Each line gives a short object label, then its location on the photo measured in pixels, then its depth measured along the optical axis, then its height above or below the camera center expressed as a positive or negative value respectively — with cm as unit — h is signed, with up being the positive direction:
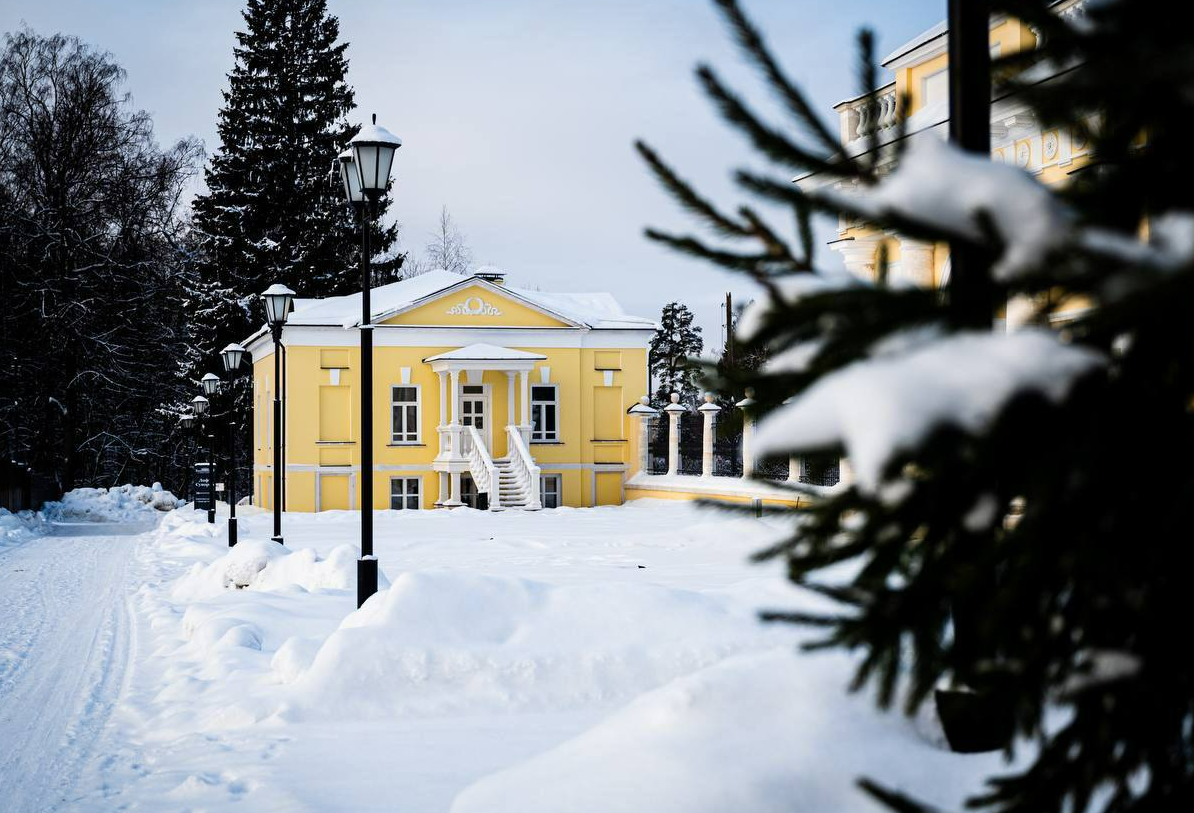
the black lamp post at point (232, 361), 1923 +110
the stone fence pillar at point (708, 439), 2666 -37
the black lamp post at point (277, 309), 1552 +159
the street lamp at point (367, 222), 948 +178
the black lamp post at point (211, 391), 2306 +65
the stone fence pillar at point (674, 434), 2941 -29
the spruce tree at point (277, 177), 4231 +940
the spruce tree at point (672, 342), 5697 +436
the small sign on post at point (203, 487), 2609 -150
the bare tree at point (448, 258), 5800 +857
